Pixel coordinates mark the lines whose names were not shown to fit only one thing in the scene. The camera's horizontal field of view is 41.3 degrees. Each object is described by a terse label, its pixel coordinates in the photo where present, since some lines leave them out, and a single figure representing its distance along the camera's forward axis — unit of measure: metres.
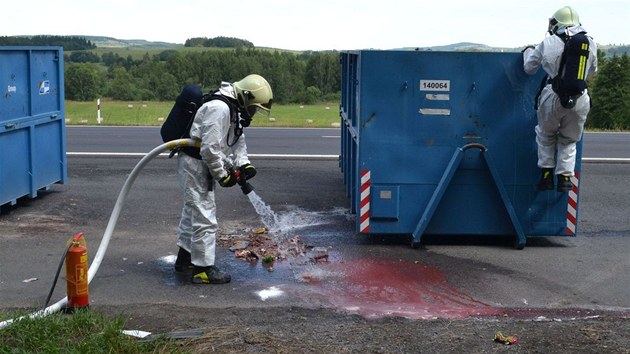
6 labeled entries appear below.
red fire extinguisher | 6.42
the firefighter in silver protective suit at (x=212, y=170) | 7.46
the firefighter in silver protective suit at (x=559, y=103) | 8.38
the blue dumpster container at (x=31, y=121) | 10.21
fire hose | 7.21
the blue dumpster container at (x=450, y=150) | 8.87
